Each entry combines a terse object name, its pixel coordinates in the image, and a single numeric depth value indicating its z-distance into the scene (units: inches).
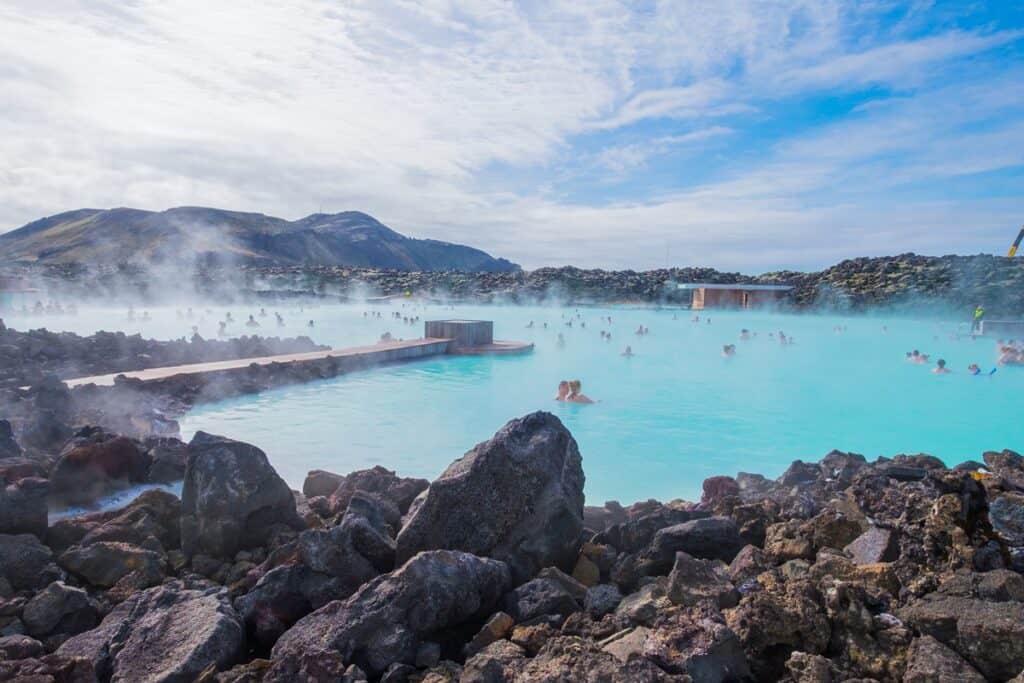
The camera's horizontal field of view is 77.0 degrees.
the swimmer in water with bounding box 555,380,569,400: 448.5
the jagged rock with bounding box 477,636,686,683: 79.3
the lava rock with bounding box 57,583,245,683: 89.5
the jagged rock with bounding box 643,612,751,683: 83.0
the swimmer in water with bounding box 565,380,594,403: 445.4
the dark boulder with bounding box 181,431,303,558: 134.6
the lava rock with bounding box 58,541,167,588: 122.5
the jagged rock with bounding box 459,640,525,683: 82.6
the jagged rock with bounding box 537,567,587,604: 108.0
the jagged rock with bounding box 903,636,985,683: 77.7
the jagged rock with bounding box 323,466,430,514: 160.7
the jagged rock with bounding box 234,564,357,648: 101.7
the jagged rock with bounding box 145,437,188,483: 210.2
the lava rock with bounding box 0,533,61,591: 118.4
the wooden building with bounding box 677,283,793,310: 1333.3
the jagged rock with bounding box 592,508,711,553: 131.0
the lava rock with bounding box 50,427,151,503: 183.8
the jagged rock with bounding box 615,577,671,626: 97.7
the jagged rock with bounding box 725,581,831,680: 87.2
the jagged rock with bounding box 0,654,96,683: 84.1
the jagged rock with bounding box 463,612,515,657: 93.5
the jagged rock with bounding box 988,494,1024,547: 107.8
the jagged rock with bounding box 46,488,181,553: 137.1
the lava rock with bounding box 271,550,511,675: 91.0
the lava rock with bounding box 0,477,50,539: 133.6
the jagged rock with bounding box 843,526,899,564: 110.0
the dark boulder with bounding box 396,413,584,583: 120.3
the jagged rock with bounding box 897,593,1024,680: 79.2
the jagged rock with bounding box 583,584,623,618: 103.1
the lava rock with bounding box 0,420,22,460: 195.2
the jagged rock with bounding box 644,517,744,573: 118.5
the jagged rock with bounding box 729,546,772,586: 107.2
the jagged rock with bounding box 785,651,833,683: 80.7
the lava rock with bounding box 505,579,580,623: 100.3
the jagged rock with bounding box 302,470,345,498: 193.0
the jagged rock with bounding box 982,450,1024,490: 178.7
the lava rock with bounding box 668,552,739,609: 99.5
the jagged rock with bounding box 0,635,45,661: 91.3
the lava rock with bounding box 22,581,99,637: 104.3
